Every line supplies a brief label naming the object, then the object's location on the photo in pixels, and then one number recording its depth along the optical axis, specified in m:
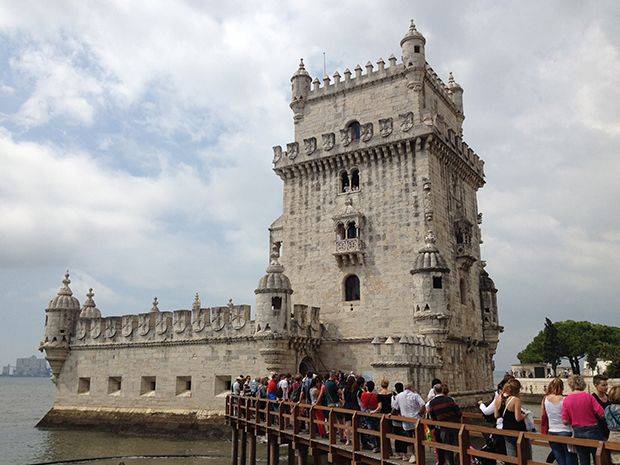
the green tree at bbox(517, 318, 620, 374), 69.19
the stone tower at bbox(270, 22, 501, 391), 28.84
